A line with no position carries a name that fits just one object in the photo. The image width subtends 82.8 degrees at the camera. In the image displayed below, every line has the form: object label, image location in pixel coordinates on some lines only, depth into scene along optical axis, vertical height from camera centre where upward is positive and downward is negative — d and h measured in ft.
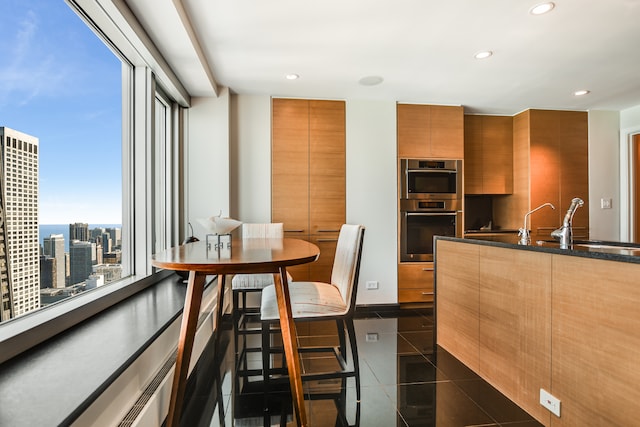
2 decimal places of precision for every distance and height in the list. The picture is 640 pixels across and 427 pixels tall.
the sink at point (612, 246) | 6.64 -0.62
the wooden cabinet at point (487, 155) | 14.79 +2.39
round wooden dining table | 4.61 -0.88
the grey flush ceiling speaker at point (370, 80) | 11.18 +4.20
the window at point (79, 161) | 4.33 +0.89
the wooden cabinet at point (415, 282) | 13.44 -2.53
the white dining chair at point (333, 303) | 6.50 -1.63
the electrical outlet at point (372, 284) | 13.28 -2.55
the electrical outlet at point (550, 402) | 5.22 -2.79
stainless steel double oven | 13.55 +0.38
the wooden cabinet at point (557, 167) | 14.23 +1.85
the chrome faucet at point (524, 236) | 7.03 -0.46
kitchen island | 4.26 -1.67
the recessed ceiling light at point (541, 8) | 7.14 +4.11
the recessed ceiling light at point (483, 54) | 9.36 +4.17
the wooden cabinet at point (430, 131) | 13.57 +3.13
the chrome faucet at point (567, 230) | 6.32 -0.30
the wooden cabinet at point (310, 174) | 12.87 +1.46
